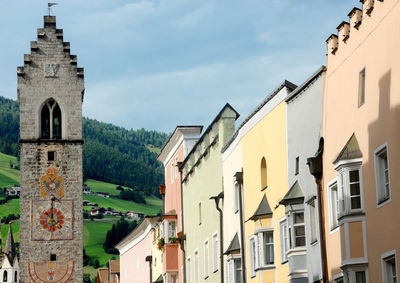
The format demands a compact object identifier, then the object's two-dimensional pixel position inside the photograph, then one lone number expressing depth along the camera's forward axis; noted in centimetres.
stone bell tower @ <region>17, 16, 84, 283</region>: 7012
